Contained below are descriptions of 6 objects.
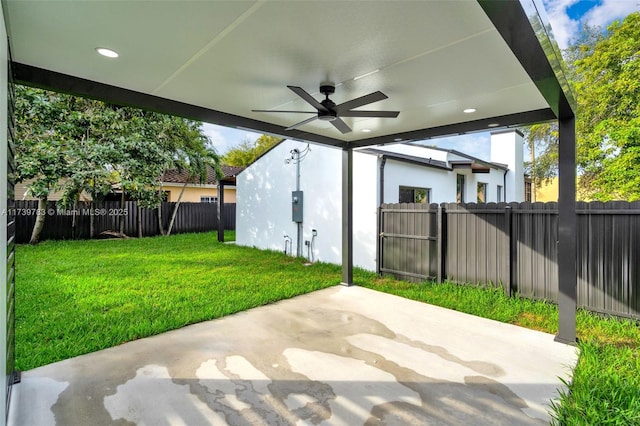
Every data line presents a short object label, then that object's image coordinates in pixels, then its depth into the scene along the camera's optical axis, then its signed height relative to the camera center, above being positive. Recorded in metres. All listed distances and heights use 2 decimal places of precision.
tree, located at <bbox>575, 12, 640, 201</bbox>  8.26 +3.12
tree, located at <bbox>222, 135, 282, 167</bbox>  26.25 +5.36
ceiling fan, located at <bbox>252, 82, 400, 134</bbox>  2.87 +1.08
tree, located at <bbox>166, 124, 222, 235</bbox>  11.13 +2.20
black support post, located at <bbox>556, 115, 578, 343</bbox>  3.22 -0.15
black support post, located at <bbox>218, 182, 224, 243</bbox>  11.32 +0.03
